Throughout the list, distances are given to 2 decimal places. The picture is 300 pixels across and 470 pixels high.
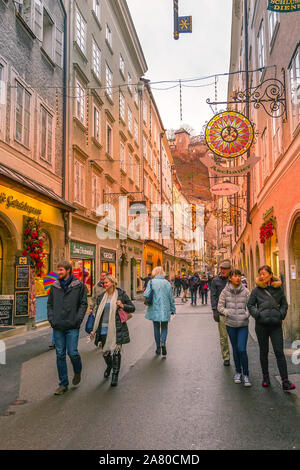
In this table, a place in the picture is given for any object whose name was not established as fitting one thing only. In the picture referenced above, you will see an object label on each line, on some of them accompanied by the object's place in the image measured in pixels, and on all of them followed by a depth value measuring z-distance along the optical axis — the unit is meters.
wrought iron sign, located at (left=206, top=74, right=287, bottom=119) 10.22
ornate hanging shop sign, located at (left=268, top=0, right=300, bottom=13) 7.38
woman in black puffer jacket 5.91
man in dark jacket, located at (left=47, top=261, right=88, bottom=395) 5.89
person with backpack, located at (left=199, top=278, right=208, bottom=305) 23.64
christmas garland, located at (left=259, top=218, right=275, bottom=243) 12.40
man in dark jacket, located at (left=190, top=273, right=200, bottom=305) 22.99
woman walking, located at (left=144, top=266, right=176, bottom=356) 8.58
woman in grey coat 6.26
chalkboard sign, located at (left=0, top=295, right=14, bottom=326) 11.32
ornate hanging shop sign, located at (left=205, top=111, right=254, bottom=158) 10.98
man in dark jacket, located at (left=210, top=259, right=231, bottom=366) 7.56
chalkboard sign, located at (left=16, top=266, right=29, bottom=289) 11.95
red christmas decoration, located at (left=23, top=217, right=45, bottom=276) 12.36
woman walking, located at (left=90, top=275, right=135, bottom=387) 6.29
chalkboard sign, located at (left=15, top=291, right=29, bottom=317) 11.84
